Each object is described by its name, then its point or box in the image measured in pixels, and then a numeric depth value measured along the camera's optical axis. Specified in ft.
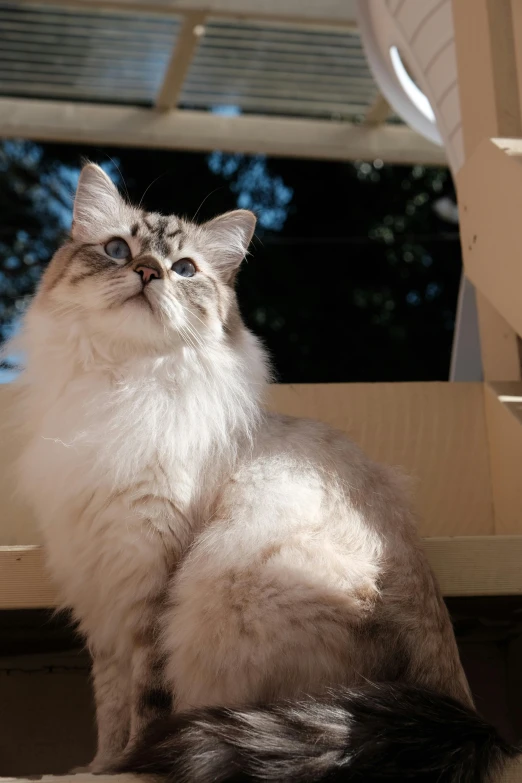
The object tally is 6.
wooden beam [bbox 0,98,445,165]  16.28
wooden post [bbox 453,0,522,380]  9.03
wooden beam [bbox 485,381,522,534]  9.05
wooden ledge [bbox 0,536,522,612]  6.95
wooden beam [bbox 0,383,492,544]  9.50
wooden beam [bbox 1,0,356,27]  14.25
